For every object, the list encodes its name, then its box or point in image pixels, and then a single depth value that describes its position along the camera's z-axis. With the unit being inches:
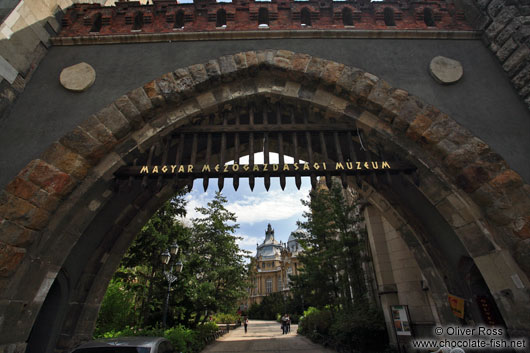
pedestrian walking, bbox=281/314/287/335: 717.9
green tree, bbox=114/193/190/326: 346.6
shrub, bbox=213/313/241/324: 730.9
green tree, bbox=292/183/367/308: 442.0
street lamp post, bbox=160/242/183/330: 309.3
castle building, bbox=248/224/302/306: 2083.4
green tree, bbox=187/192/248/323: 468.8
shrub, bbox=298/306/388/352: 316.5
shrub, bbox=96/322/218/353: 270.2
